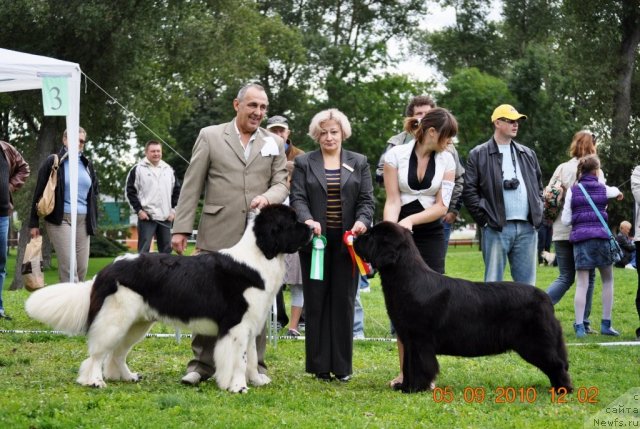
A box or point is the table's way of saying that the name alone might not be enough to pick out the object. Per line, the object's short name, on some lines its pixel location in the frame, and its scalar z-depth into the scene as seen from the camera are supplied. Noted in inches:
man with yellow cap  313.3
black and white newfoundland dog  243.4
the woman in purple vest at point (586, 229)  381.4
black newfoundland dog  242.5
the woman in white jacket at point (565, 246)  395.9
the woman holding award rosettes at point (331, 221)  268.5
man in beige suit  265.7
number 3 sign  357.1
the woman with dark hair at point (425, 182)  262.8
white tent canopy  333.7
